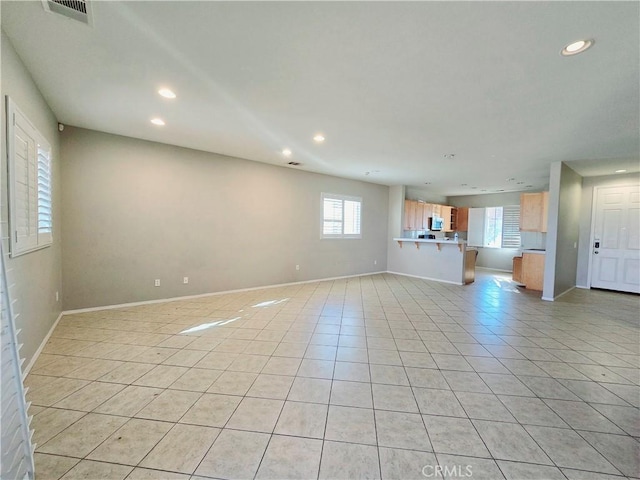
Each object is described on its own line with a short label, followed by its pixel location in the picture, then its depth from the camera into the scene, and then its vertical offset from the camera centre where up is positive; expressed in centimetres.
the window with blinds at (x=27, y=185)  211 +30
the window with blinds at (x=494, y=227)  876 +25
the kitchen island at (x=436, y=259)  648 -74
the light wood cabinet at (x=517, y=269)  675 -90
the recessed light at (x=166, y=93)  268 +134
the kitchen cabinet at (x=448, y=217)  961 +56
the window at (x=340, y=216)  664 +33
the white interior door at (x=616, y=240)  569 -3
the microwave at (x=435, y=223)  858 +29
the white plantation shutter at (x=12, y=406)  132 -100
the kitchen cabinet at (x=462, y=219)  985 +53
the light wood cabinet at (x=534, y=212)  616 +57
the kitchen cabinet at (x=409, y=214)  814 +54
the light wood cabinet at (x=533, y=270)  606 -82
